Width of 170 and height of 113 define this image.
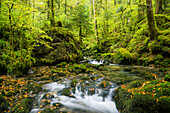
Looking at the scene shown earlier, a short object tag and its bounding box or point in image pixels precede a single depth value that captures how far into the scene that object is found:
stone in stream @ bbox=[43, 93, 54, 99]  4.21
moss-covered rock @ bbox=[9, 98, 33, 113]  2.93
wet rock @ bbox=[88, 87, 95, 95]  4.72
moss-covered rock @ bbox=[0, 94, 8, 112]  3.12
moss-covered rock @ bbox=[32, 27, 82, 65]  9.55
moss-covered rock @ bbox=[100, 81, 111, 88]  5.31
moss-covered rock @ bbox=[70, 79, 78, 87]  5.42
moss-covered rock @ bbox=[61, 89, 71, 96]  4.57
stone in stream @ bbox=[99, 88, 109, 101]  4.53
